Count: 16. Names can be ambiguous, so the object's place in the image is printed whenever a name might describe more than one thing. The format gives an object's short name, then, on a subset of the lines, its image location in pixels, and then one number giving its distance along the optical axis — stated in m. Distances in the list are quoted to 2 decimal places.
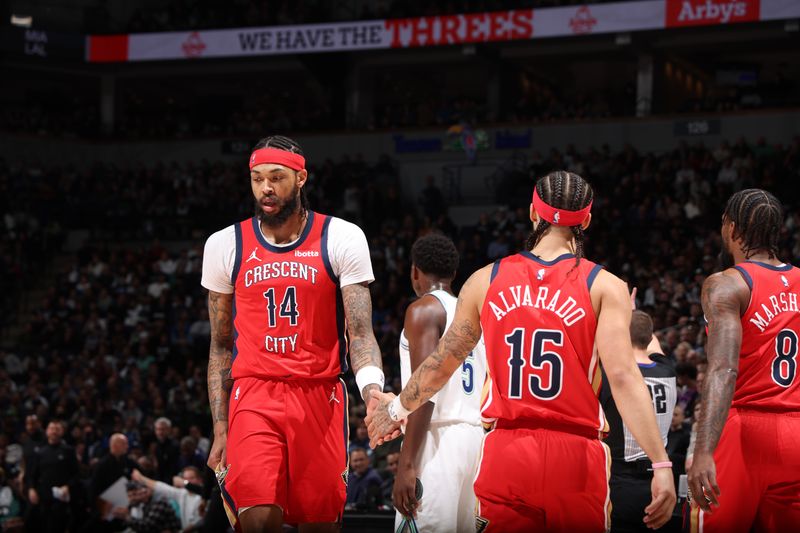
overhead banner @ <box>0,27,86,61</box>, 27.14
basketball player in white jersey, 5.46
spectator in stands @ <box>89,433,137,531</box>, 12.23
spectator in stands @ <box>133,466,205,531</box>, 11.51
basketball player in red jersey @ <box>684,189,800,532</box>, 4.52
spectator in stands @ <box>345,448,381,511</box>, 10.59
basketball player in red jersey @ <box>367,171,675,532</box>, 3.92
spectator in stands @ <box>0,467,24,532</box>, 13.17
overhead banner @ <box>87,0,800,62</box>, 22.33
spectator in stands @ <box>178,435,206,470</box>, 13.39
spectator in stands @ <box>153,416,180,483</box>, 13.63
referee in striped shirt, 6.18
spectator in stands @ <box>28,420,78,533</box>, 12.81
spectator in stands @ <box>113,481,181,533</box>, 11.62
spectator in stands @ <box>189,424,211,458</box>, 14.58
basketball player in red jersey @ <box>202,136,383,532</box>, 4.94
